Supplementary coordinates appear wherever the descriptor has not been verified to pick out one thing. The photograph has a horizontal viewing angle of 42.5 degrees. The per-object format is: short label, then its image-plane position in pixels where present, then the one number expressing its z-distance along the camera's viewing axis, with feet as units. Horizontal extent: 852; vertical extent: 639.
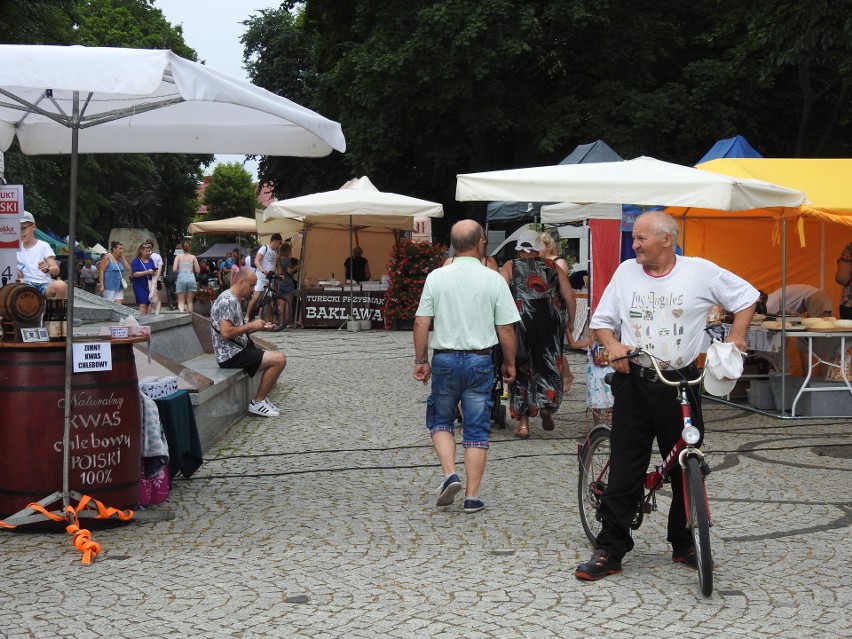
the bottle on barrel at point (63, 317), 20.10
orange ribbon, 17.92
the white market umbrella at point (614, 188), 28.66
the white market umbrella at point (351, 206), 65.82
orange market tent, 35.35
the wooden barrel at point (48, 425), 19.29
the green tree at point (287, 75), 114.93
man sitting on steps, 31.76
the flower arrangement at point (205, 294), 90.53
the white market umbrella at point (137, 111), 17.04
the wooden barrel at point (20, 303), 20.49
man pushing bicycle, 16.25
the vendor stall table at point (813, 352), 33.53
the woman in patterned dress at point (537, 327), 30.17
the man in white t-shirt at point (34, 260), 35.12
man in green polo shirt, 20.89
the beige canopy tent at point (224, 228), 135.95
